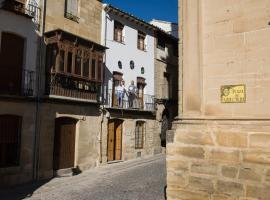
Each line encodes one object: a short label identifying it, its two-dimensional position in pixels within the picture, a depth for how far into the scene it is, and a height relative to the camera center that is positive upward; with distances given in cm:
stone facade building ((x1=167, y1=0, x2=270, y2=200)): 327 +23
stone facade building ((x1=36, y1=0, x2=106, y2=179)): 964 +125
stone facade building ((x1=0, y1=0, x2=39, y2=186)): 861 +103
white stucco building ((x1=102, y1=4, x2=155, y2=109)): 1230 +399
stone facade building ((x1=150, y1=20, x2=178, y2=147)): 1513 +281
